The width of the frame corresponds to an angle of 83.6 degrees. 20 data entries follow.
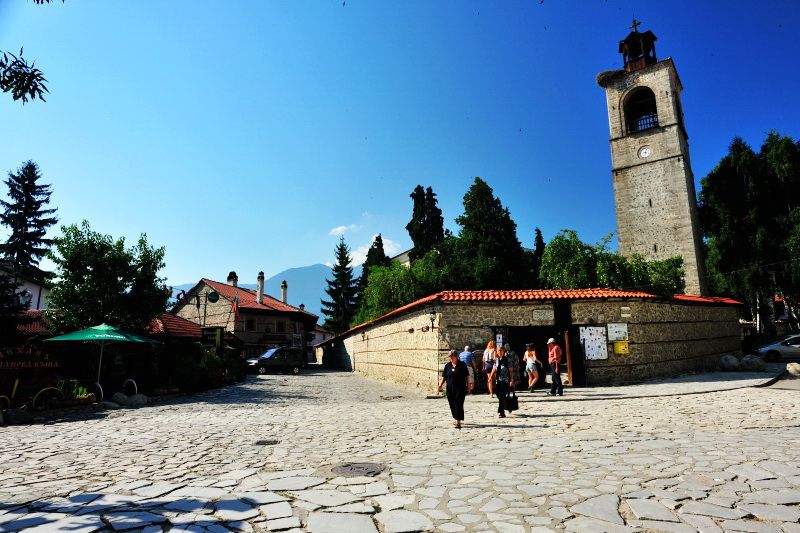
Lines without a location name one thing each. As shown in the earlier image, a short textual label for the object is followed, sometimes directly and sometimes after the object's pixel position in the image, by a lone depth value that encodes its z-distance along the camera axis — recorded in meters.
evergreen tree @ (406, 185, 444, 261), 41.19
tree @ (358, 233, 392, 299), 47.59
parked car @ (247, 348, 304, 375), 28.00
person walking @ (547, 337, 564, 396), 12.53
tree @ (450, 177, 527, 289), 33.09
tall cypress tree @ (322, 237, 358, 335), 53.03
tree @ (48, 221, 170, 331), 16.20
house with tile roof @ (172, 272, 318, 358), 37.06
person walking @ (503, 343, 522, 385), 12.60
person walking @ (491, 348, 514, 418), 9.45
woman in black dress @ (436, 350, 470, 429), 8.44
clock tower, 31.16
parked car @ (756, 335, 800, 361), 22.45
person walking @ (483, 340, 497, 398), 13.08
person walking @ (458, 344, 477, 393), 11.64
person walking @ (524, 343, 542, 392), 13.14
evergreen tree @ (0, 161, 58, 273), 30.94
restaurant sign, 10.55
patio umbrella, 12.56
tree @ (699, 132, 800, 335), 26.66
